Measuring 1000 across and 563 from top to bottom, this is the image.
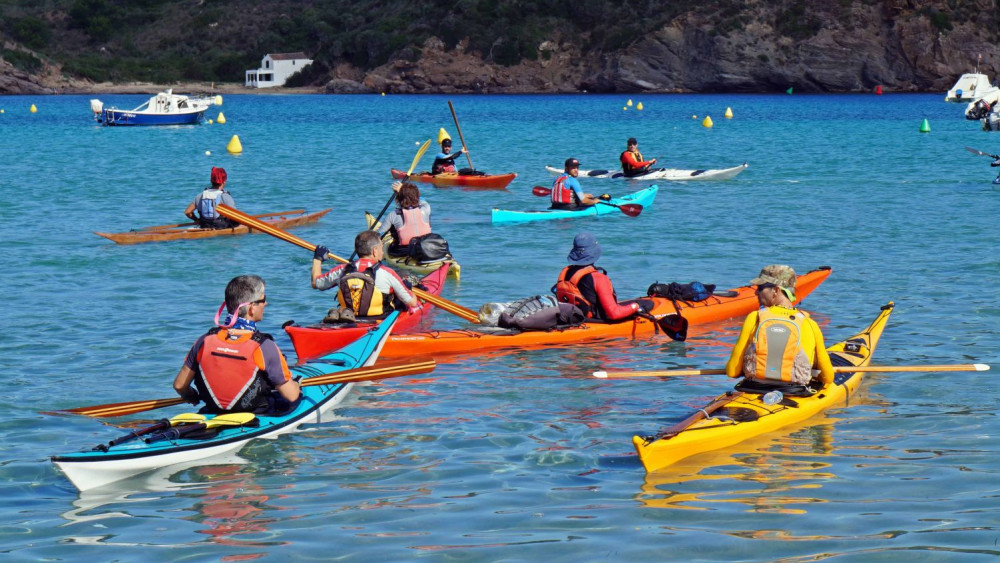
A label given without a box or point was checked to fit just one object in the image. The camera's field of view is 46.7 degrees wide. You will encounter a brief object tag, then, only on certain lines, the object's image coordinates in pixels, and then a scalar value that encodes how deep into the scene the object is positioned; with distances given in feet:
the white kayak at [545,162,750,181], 103.86
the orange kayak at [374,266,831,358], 41.96
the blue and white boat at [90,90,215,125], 223.92
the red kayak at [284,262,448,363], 40.65
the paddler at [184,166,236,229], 69.87
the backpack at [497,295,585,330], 43.24
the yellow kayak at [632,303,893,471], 28.60
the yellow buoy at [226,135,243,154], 154.30
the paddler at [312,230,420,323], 41.19
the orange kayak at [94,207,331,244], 70.33
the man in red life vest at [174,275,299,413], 28.02
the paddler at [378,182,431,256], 55.93
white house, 449.48
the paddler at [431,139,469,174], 101.88
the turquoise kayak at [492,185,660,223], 80.43
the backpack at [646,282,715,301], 47.47
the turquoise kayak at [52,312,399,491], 26.81
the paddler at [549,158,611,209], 80.89
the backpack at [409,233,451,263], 55.88
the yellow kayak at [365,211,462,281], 56.13
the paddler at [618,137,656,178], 101.50
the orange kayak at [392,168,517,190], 101.04
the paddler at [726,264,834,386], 30.66
